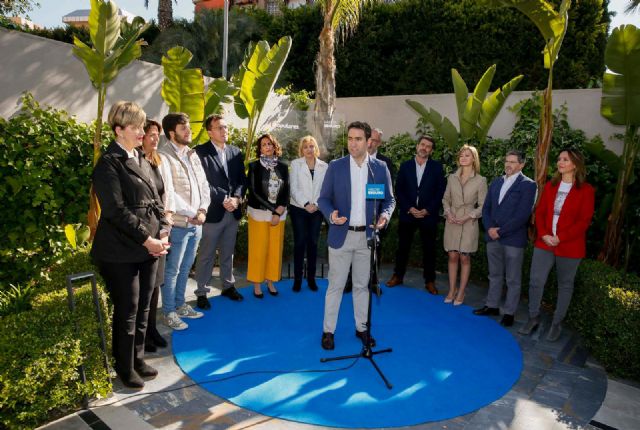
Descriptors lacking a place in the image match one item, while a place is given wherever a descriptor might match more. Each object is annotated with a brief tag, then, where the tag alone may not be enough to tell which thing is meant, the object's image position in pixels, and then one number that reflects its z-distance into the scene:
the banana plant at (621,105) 4.83
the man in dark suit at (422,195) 5.68
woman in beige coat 5.25
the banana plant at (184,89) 5.93
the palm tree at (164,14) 14.62
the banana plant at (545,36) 5.04
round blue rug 3.32
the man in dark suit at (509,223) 4.74
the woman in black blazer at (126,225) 3.02
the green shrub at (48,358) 2.62
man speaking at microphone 3.99
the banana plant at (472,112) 6.95
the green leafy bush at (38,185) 4.45
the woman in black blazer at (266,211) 5.23
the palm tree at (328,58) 8.28
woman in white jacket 5.39
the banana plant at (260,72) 6.44
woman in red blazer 4.38
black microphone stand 3.75
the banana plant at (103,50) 4.48
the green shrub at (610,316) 3.81
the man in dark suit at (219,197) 4.85
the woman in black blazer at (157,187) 3.59
